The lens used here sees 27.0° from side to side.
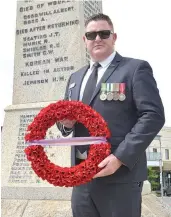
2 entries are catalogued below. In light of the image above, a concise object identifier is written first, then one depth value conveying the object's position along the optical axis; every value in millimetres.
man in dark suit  2000
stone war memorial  4734
